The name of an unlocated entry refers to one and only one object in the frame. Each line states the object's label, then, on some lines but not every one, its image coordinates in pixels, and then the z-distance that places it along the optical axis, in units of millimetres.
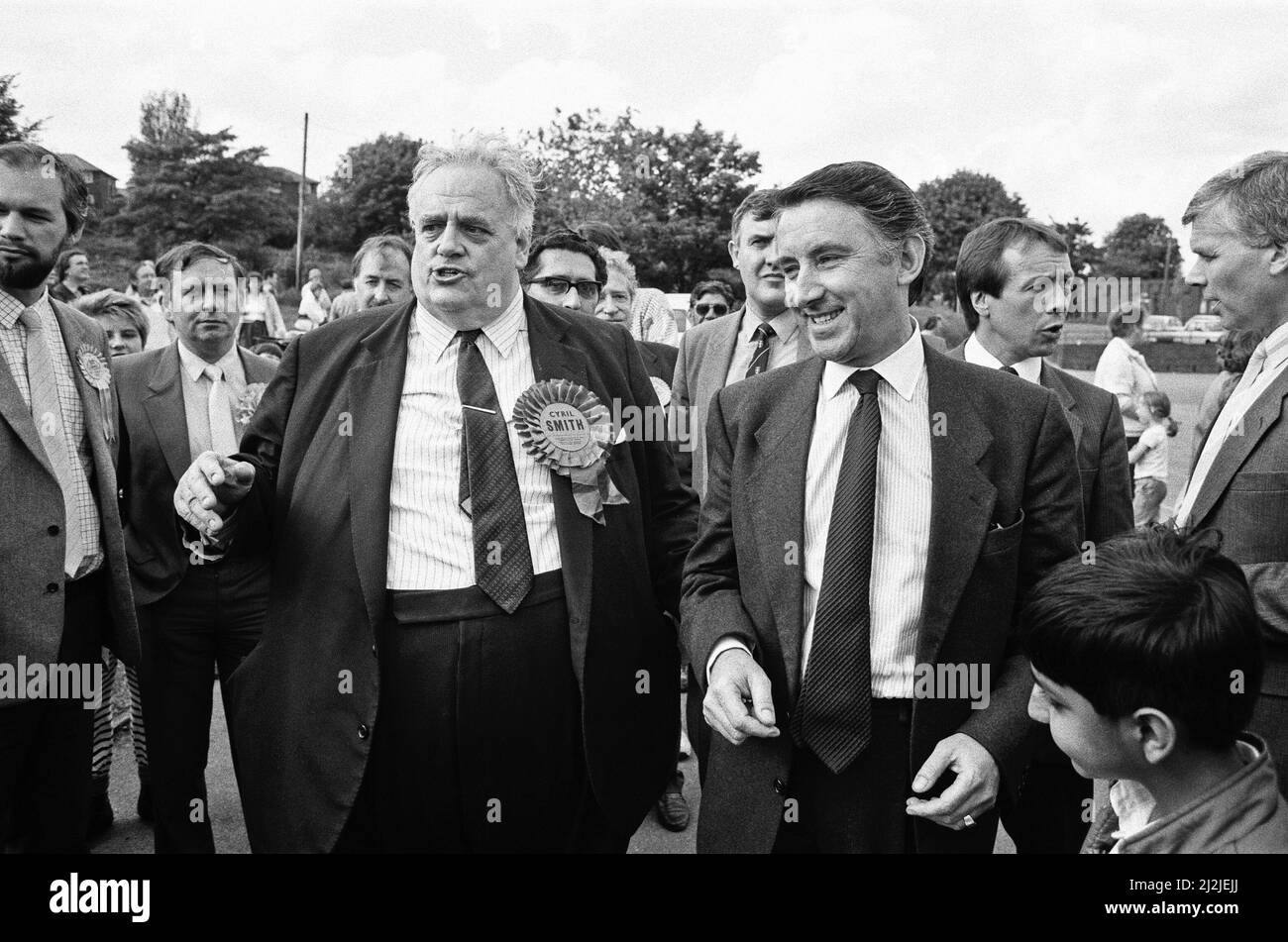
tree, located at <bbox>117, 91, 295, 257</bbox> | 53438
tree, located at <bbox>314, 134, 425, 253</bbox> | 62469
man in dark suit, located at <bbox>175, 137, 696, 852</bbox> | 2598
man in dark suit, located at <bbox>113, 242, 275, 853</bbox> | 3838
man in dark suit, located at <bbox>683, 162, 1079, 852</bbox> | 2176
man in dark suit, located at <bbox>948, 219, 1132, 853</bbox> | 3262
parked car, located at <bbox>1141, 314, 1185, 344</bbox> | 41938
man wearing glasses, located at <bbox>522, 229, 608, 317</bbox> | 4746
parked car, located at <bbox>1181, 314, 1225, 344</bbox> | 41644
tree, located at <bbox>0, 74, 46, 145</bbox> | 29588
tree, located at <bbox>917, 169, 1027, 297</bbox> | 52656
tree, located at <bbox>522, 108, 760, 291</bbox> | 32219
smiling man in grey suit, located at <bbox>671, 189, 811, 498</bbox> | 4410
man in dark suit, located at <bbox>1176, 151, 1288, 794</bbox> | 2320
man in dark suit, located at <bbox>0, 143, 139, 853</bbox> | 2938
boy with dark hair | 1787
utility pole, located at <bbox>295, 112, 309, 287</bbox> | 42941
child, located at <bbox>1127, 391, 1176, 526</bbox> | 8047
